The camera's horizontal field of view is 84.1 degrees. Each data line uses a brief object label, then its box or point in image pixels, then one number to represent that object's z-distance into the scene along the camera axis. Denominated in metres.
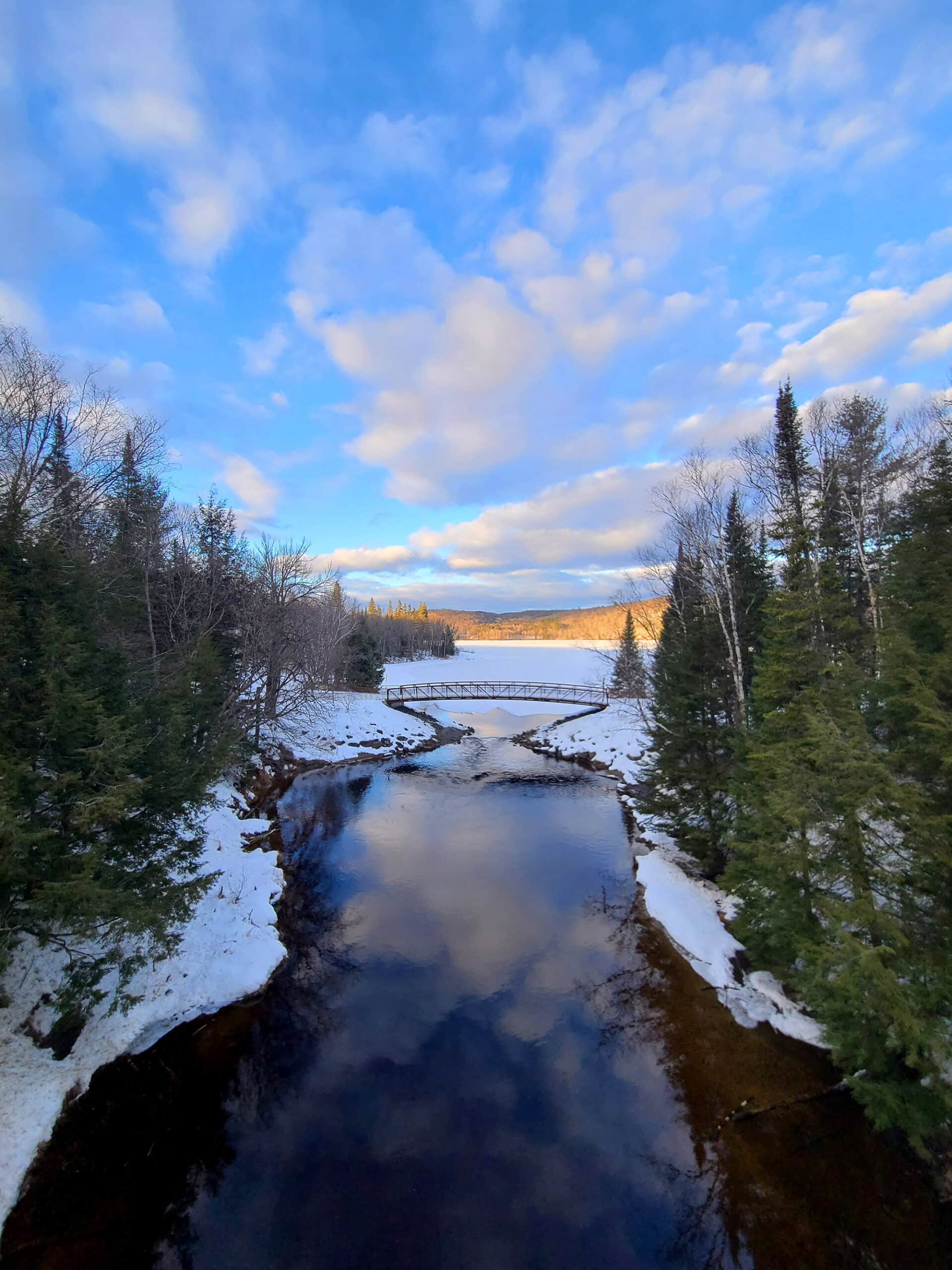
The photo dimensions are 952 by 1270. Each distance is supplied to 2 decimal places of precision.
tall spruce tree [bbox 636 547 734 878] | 14.22
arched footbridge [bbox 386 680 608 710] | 43.28
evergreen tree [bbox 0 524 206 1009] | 6.98
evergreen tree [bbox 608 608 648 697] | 20.55
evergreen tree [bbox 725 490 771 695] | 17.03
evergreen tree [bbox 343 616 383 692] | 47.62
